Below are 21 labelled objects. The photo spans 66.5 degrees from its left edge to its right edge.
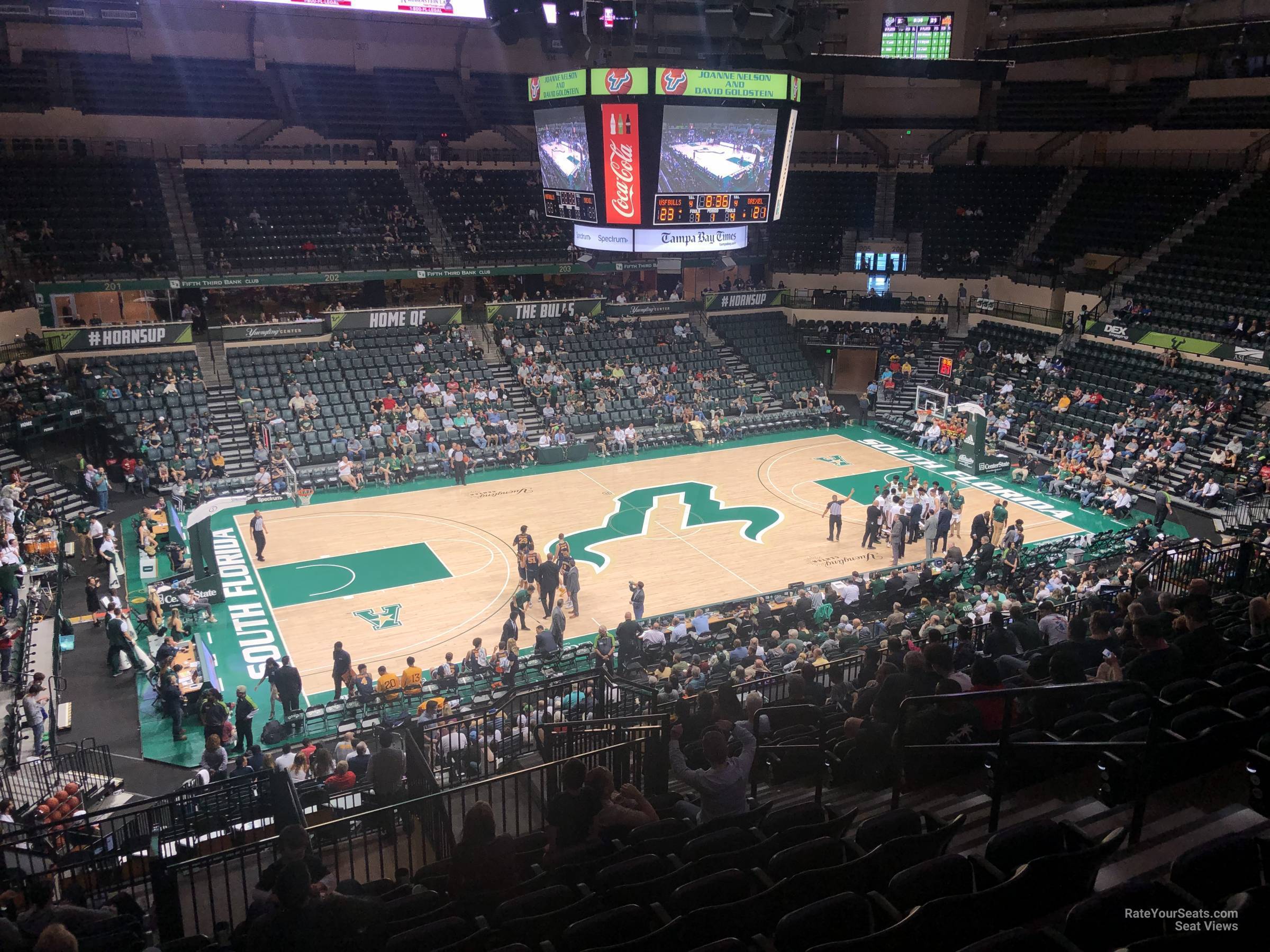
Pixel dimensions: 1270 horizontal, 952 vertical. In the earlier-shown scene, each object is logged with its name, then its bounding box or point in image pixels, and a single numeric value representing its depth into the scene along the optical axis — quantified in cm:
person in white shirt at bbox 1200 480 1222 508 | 2434
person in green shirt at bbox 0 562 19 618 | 1752
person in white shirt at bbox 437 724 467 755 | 1090
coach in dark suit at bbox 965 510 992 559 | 2170
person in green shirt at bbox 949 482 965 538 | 2312
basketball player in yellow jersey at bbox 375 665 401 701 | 1490
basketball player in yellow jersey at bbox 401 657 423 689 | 1493
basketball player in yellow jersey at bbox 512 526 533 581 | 2030
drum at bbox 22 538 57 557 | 2009
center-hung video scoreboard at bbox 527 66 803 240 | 2103
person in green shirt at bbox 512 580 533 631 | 1823
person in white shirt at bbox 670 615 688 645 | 1688
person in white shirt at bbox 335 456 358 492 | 2705
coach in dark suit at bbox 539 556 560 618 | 1938
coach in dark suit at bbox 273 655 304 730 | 1509
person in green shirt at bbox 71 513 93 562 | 2138
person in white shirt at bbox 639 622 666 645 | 1666
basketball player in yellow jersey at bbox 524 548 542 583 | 1997
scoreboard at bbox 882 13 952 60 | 3781
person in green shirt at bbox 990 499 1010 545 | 2220
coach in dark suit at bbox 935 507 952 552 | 2225
